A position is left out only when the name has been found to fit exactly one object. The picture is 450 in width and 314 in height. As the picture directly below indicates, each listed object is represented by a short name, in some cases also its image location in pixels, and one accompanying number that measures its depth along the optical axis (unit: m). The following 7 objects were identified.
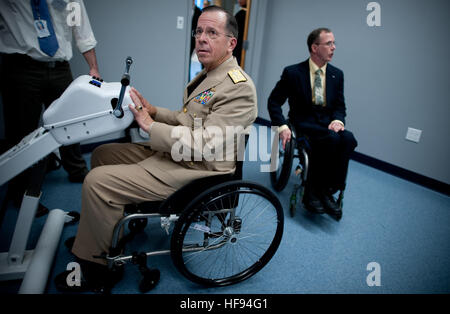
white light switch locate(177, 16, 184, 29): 2.76
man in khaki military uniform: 1.05
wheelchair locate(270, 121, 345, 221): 1.82
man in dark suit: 1.85
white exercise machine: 0.94
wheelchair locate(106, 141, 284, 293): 1.06
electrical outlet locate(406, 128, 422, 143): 2.69
